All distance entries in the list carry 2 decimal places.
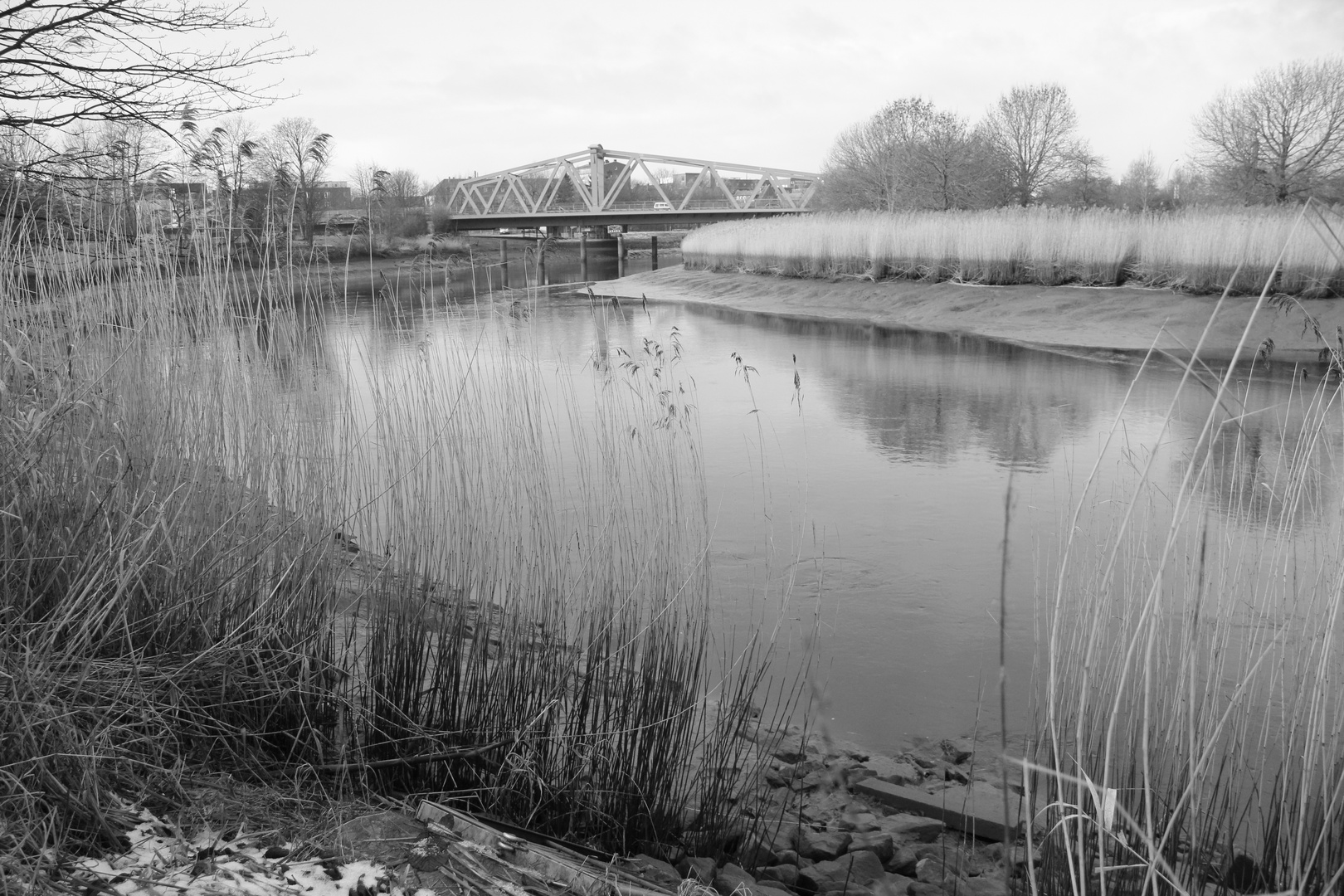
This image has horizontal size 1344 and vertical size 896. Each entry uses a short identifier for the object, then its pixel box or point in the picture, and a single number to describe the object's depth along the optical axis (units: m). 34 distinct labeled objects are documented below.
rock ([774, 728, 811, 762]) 3.34
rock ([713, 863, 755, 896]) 2.42
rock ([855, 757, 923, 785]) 3.19
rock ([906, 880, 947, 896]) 2.54
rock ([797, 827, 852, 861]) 2.75
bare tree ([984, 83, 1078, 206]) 41.09
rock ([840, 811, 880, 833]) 2.90
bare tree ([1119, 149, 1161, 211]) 50.23
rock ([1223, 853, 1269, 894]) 2.38
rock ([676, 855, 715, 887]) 2.44
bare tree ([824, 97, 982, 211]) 33.59
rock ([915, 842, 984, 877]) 2.67
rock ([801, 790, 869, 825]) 3.00
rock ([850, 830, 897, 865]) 2.74
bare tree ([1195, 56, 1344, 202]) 30.41
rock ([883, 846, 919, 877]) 2.71
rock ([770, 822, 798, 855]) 2.76
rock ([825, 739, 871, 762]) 3.32
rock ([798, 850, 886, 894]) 2.58
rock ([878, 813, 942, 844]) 2.86
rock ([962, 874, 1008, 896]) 2.54
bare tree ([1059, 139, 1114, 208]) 41.75
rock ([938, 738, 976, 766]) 3.32
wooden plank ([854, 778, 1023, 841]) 2.96
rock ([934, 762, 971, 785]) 3.17
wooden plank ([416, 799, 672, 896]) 2.12
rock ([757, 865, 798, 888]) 2.59
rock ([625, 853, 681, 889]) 2.32
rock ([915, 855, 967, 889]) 2.58
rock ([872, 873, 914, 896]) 2.54
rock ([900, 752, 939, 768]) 3.29
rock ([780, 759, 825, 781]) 3.19
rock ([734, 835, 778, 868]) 2.64
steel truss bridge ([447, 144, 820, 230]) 60.03
